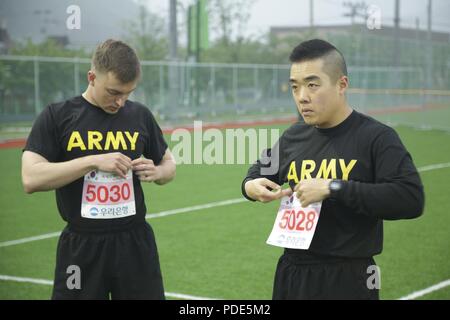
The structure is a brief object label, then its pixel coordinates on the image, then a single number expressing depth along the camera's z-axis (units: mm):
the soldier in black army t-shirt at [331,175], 6406
